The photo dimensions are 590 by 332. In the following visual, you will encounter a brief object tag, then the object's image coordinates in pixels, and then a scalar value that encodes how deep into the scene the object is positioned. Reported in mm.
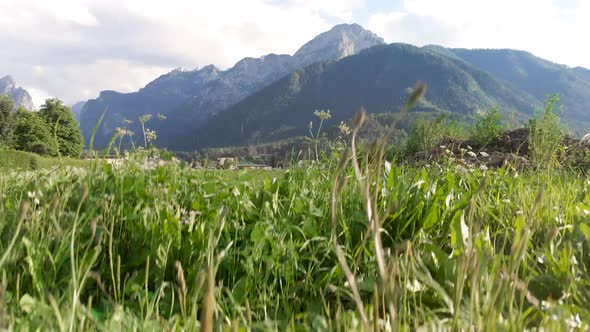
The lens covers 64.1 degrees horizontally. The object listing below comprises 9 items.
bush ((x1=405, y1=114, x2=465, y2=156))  14227
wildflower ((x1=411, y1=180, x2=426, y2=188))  2722
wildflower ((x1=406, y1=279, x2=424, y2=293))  1948
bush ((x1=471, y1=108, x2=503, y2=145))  12777
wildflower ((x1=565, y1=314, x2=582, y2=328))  1395
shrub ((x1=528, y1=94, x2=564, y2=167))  7135
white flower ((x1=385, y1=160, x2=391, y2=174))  3336
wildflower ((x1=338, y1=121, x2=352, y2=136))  4246
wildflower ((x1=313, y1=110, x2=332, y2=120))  4252
